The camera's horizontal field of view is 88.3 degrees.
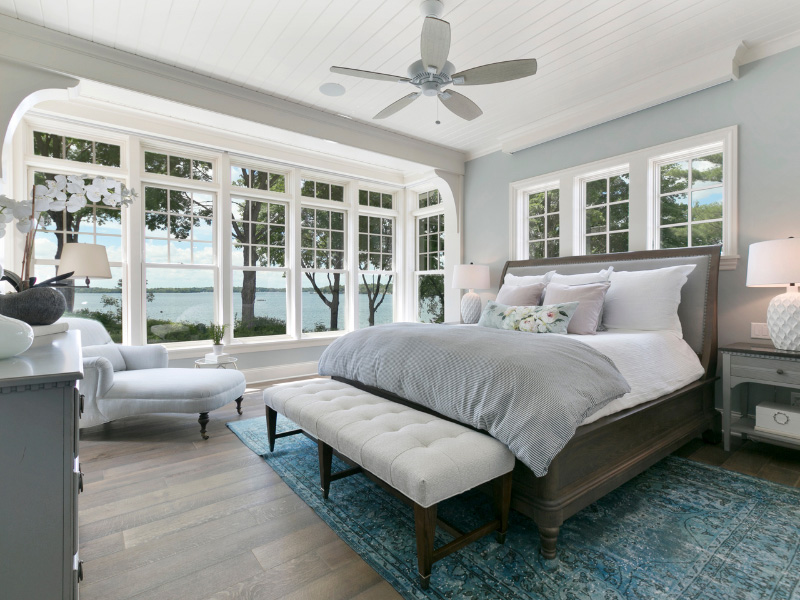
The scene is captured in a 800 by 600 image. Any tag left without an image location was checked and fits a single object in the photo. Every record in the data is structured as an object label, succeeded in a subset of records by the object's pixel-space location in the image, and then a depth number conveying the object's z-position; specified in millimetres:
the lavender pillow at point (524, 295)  3533
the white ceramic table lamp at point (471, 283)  4816
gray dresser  884
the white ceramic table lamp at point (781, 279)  2537
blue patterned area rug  1522
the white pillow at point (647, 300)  3049
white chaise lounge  2824
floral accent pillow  2869
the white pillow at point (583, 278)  3490
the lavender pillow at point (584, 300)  2969
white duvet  2234
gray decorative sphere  1450
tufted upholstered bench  1494
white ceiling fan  2270
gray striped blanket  1673
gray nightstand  2533
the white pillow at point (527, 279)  3865
